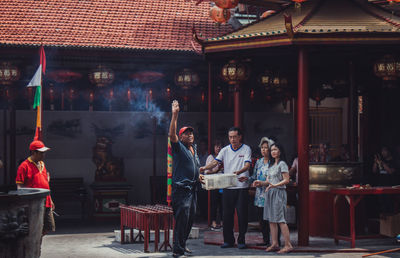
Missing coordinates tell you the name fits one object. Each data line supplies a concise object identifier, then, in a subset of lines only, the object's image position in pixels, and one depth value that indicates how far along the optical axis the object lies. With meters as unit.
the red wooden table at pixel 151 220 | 11.29
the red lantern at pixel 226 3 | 13.78
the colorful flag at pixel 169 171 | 12.13
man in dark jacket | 10.55
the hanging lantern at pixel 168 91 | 16.61
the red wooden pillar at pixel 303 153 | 11.80
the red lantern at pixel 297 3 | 13.19
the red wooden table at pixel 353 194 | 11.68
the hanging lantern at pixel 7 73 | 14.53
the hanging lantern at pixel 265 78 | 15.16
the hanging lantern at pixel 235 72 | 13.21
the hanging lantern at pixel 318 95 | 17.50
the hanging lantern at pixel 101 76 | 15.29
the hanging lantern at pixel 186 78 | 15.69
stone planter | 8.22
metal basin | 12.88
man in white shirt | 11.58
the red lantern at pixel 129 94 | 16.64
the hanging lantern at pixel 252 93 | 17.31
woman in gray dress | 11.29
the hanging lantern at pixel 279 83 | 15.41
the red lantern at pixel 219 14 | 14.88
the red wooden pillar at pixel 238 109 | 13.75
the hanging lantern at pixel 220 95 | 17.34
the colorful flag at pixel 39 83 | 12.27
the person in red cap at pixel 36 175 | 10.09
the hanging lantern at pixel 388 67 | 12.71
